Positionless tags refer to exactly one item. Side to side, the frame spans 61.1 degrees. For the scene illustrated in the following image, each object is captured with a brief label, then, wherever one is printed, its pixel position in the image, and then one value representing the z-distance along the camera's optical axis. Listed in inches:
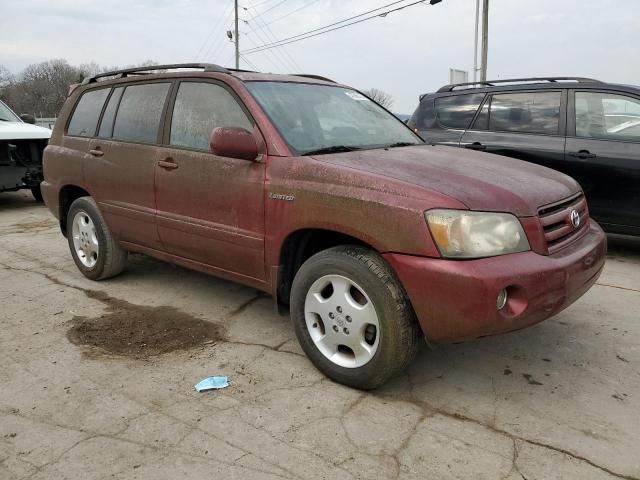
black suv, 204.7
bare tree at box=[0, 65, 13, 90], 1916.8
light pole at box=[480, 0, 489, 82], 692.1
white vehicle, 328.5
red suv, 97.7
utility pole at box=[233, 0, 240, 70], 1449.3
